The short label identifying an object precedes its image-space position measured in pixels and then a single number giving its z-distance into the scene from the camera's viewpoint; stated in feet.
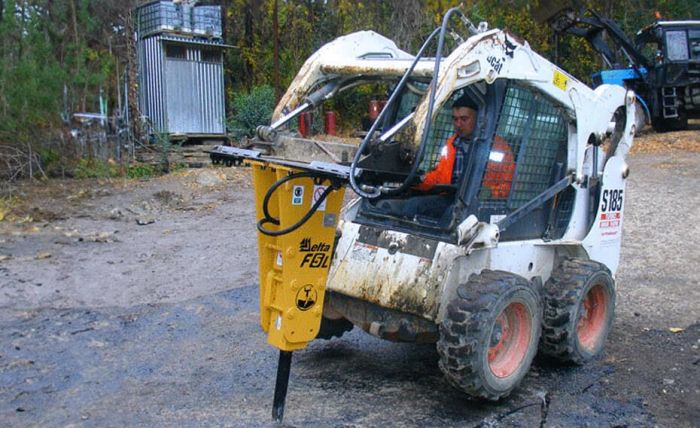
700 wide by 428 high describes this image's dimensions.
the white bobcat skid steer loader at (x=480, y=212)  13.93
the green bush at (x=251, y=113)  54.49
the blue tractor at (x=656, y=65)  54.24
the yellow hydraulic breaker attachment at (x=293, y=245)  13.38
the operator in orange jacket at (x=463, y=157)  15.75
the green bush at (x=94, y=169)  44.34
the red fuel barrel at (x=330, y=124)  61.62
